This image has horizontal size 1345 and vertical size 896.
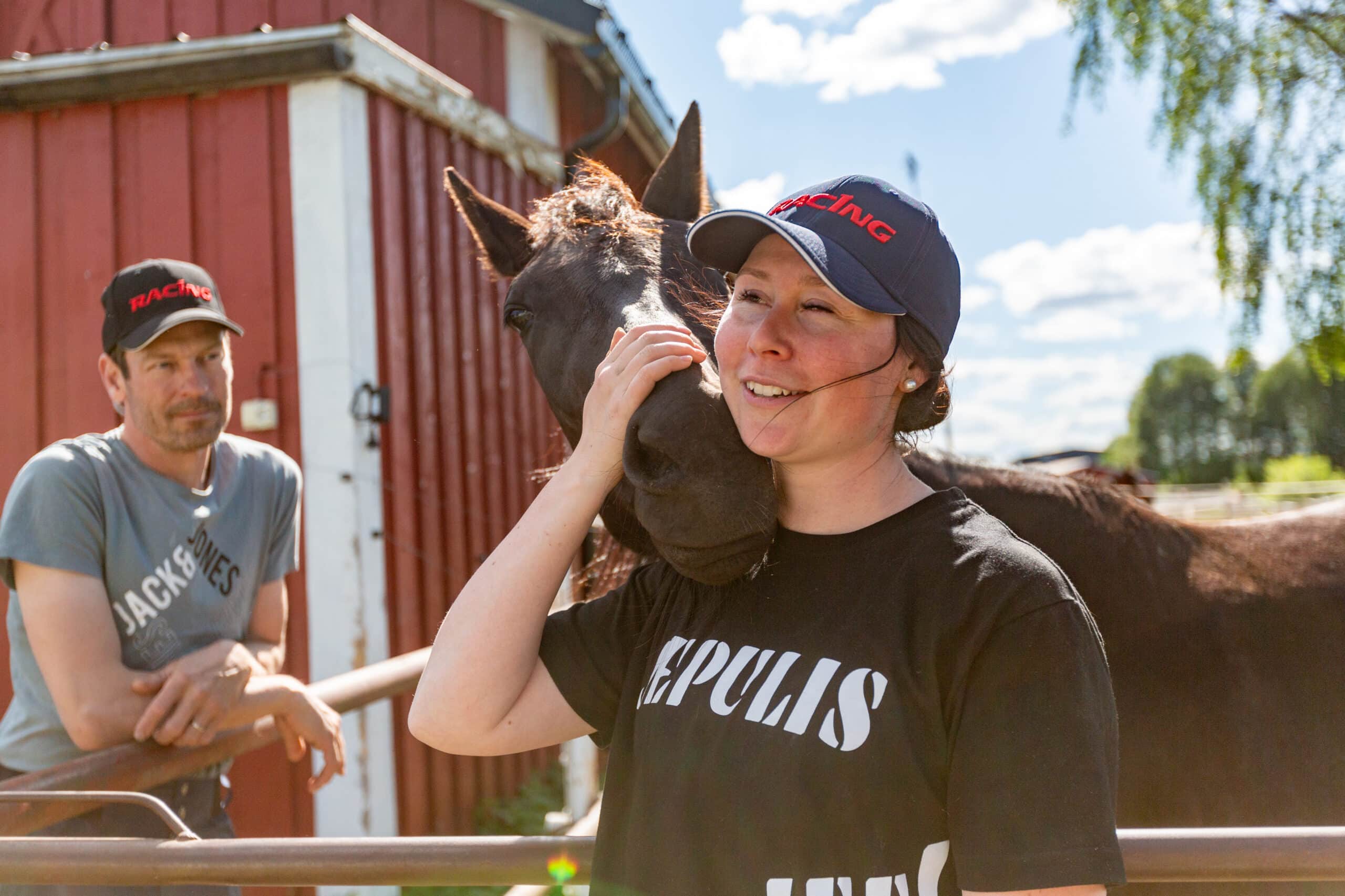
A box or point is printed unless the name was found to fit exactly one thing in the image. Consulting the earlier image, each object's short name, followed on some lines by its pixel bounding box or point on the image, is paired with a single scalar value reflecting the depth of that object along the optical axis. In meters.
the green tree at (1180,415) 83.31
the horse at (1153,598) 1.98
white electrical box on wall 4.61
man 2.03
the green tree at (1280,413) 65.69
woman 0.93
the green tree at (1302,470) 39.59
